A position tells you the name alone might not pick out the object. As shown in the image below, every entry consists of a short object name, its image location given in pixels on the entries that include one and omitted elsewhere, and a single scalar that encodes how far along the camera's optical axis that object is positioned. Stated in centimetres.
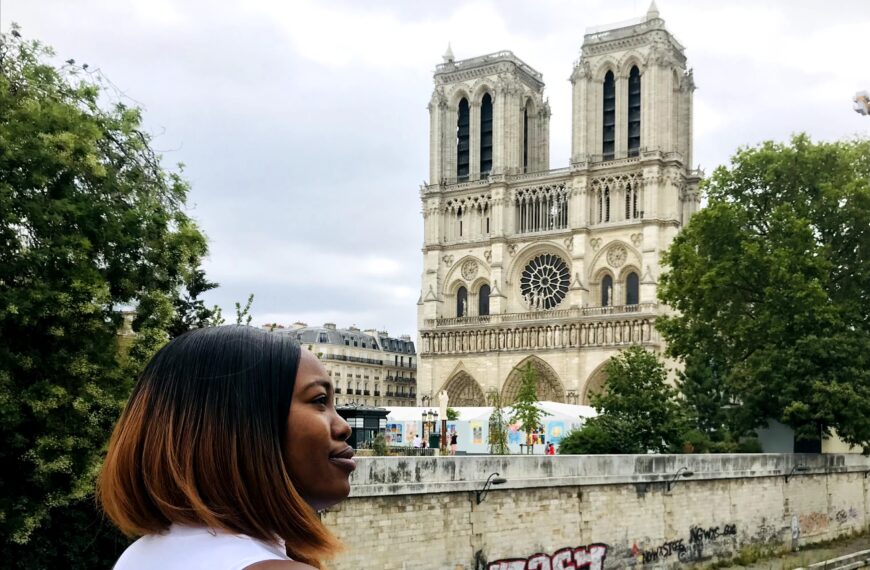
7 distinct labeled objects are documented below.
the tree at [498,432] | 2946
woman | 135
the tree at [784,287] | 2558
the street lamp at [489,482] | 1620
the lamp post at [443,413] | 2733
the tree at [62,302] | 1158
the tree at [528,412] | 3108
